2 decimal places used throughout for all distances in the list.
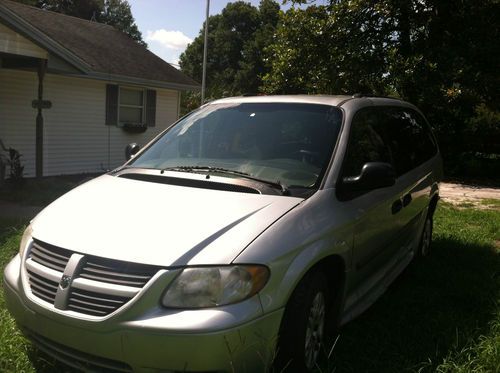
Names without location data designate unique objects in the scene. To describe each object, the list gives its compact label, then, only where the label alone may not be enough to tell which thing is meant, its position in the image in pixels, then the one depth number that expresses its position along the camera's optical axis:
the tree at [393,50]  13.10
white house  9.64
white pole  16.86
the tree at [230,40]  45.47
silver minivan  2.42
